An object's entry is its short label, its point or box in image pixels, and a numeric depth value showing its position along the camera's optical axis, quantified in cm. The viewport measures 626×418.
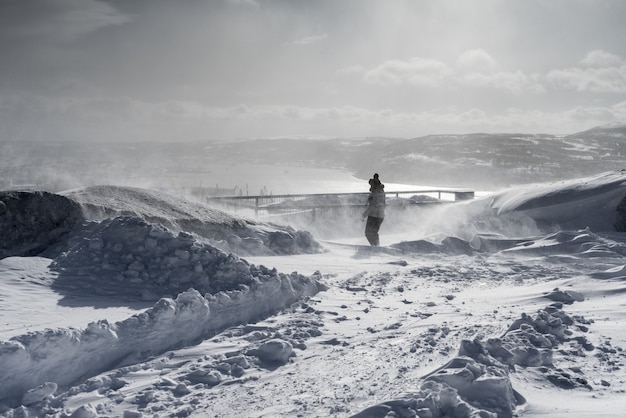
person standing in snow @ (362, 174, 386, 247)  1205
